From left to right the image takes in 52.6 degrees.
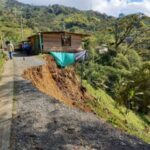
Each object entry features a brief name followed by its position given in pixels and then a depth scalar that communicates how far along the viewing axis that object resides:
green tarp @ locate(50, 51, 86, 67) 12.96
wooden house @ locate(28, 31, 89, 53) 17.07
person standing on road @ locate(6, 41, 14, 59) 13.46
